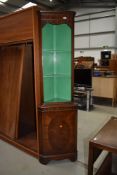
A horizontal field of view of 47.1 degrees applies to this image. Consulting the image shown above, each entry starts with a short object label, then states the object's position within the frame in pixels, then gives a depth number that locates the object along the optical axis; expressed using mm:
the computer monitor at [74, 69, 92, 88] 4112
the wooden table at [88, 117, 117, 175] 1244
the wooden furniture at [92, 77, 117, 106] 4204
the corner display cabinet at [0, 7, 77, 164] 1873
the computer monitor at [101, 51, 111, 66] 5768
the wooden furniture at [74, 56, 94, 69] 4950
